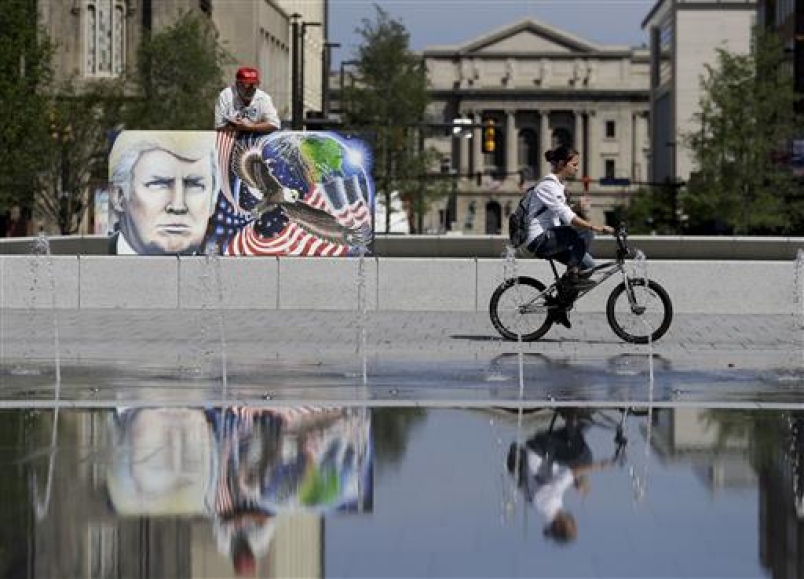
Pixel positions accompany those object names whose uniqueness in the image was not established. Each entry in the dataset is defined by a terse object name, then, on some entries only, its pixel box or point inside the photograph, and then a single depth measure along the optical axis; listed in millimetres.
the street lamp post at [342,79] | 84000
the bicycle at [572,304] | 19547
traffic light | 64812
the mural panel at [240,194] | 24797
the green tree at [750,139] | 74000
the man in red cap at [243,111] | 24344
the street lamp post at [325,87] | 71562
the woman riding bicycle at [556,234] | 19484
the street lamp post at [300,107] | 64875
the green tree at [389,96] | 83188
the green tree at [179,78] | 65875
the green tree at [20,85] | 48688
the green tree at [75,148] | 60625
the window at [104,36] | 83062
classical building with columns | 197875
